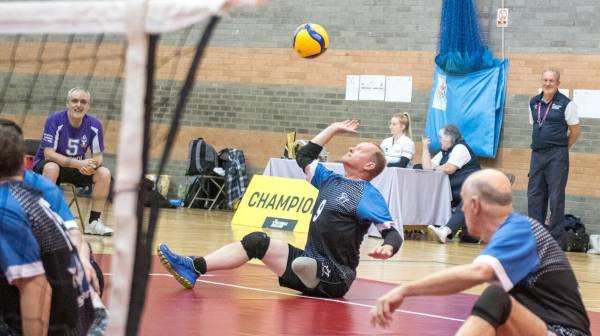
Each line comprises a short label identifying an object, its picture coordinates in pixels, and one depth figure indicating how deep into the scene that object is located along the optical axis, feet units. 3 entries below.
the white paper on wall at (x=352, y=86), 57.62
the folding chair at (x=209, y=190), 59.74
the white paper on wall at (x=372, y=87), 56.54
